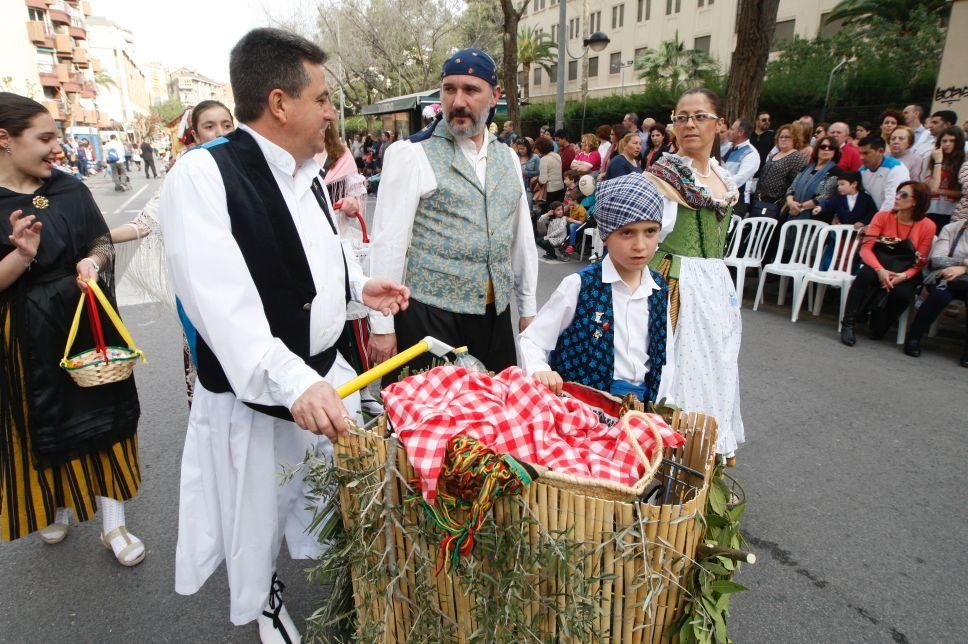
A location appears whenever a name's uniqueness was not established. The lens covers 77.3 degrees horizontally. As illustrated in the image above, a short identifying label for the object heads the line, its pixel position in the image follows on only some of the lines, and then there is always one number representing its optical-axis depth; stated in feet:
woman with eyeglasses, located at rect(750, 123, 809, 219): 26.63
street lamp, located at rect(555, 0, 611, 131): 54.44
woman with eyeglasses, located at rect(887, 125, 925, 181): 24.52
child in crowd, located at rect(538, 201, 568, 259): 34.01
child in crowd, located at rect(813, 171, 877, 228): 22.79
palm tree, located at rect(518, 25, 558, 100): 144.97
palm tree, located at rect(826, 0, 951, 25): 71.20
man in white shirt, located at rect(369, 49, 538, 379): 9.03
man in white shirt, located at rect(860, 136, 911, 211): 22.56
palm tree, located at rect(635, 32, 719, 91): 99.30
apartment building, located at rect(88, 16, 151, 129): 256.11
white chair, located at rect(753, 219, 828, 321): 22.65
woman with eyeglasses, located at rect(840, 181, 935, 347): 19.71
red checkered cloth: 4.78
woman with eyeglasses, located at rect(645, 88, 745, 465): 10.27
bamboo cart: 4.42
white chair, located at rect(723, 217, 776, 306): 23.93
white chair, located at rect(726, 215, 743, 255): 25.08
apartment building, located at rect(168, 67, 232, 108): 445.78
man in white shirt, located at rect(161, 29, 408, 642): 5.55
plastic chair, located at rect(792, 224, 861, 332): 21.58
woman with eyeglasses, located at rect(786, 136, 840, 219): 24.35
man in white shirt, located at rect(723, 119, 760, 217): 25.36
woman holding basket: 8.54
